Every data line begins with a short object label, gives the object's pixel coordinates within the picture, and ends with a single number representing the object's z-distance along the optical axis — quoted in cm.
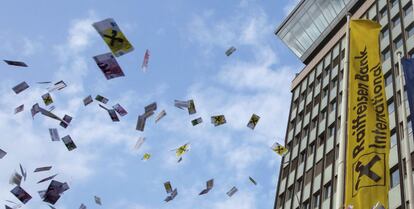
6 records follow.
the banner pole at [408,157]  1577
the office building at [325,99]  3606
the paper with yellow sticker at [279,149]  2728
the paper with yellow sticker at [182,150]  2262
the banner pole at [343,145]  1273
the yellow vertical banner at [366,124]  1241
